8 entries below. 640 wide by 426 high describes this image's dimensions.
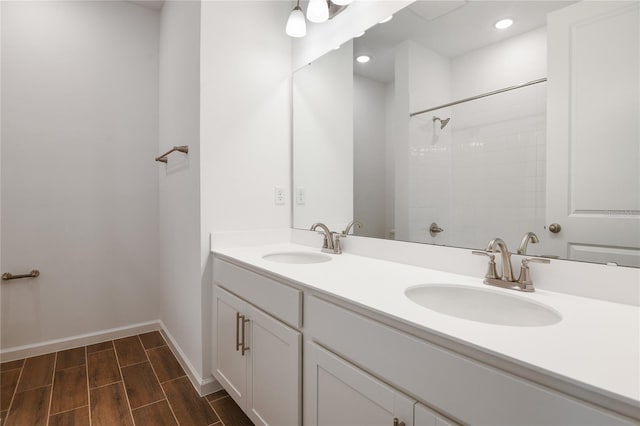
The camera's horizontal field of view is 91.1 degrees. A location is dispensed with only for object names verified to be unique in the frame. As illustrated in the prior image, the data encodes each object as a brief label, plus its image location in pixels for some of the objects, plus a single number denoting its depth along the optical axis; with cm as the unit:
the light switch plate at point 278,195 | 200
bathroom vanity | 53
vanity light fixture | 158
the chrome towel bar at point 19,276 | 201
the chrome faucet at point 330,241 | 165
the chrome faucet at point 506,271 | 95
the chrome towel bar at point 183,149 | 186
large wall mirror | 87
